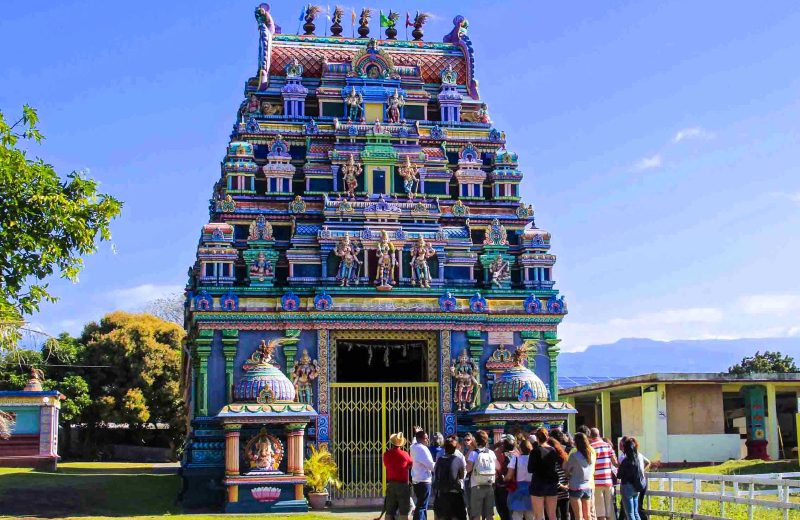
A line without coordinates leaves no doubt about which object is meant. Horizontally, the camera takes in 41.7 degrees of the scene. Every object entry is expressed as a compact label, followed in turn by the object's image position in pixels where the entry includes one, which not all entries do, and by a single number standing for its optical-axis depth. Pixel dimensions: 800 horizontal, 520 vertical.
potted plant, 22.17
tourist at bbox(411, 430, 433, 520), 15.46
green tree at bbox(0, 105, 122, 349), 14.91
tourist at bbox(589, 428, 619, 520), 16.05
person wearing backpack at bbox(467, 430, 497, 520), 15.44
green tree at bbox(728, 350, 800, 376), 56.49
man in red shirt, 15.47
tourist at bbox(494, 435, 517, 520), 16.03
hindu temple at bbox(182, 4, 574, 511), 23.12
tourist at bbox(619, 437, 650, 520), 15.98
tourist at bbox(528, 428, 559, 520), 14.85
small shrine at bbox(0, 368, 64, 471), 33.56
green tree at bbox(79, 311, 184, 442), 45.47
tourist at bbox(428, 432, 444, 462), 17.52
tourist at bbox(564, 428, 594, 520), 14.93
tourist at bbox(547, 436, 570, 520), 15.10
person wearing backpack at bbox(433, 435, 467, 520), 14.95
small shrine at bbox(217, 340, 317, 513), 21.22
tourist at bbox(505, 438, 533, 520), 15.52
